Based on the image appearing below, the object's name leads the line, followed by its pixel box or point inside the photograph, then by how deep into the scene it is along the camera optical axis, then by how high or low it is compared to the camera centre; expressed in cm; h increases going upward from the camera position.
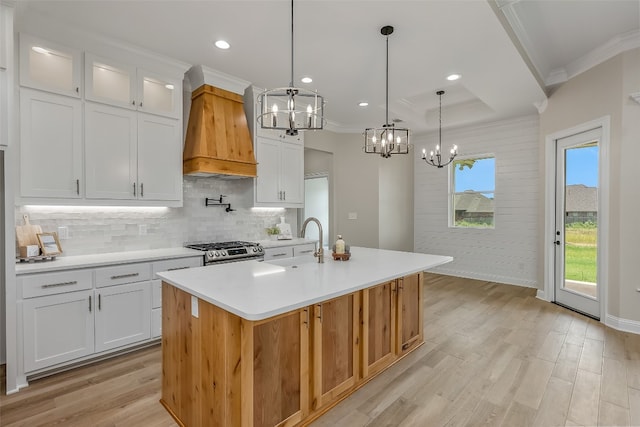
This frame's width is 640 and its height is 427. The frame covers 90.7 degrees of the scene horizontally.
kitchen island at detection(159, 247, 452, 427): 159 -77
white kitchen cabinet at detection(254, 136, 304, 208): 437 +54
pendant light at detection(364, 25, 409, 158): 287 +71
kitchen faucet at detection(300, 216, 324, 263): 258 -36
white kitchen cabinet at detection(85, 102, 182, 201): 296 +56
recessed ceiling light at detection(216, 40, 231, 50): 302 +161
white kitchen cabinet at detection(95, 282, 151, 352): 272 -94
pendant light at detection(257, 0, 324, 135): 198 +120
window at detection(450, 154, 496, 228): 583 +36
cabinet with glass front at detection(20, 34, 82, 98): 260 +126
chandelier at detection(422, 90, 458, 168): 455 +89
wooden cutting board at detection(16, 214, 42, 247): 265 -20
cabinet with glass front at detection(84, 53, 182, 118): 297 +127
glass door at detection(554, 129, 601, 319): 393 -16
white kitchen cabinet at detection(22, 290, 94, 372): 240 -94
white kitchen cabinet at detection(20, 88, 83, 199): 260 +56
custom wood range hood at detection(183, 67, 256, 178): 355 +88
